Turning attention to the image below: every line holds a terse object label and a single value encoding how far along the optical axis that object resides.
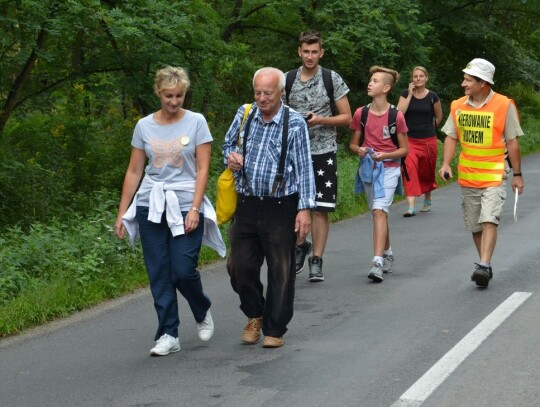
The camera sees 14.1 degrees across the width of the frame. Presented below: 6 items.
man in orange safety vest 17.48
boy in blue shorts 18.95
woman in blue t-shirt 13.20
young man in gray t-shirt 17.69
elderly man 13.44
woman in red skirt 27.73
